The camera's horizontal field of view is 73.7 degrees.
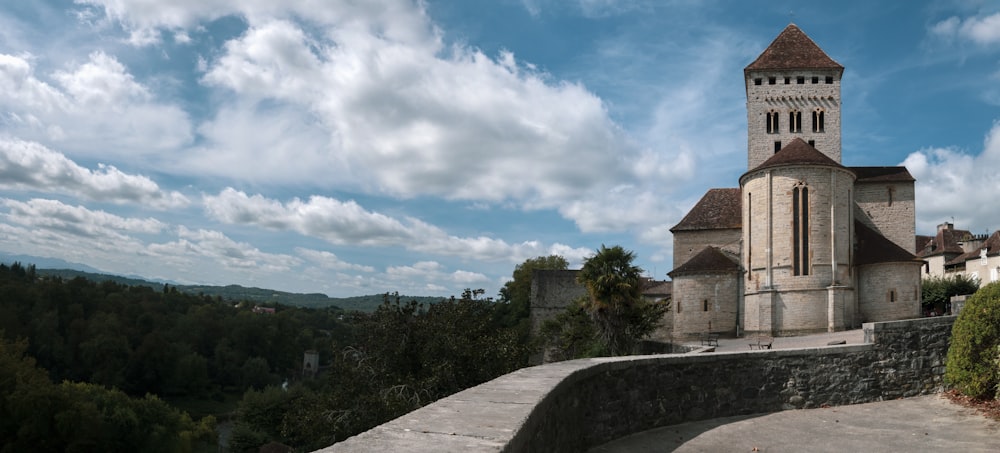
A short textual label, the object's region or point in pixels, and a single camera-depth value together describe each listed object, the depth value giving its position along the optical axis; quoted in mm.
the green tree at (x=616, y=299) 23453
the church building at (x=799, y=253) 31906
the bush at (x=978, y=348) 9266
